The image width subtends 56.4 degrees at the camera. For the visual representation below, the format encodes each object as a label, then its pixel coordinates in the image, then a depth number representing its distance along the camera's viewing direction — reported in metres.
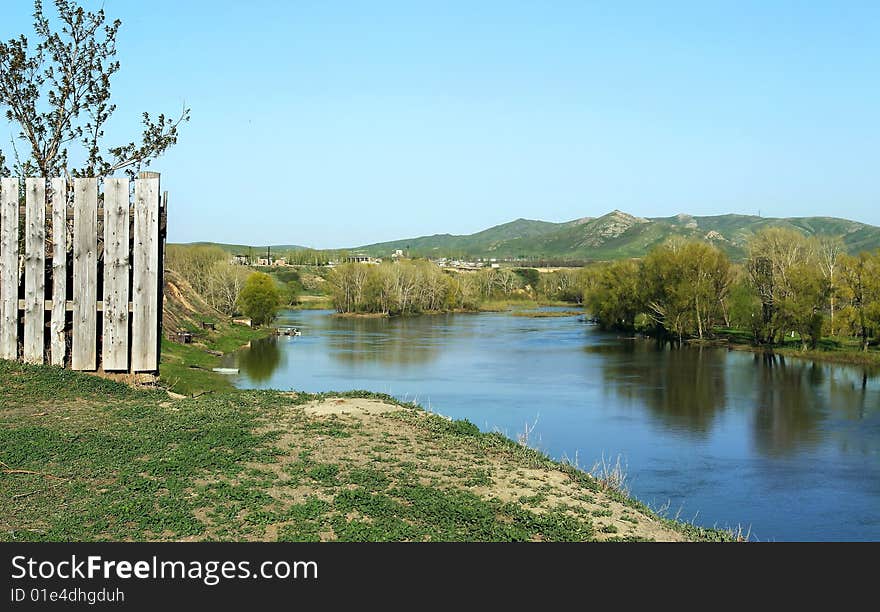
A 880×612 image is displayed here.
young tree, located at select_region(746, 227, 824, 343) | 48.81
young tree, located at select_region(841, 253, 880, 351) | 44.50
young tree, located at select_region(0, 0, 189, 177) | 14.98
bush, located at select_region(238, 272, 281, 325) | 58.12
